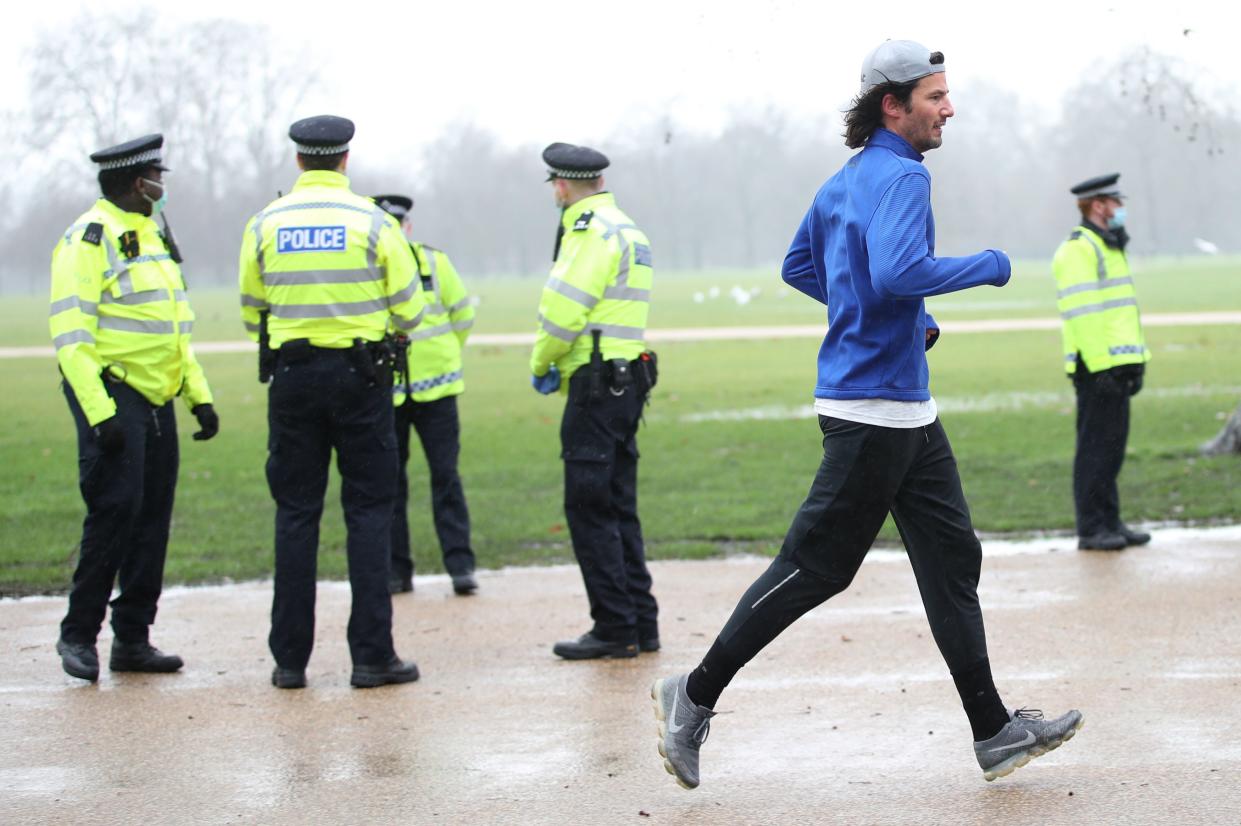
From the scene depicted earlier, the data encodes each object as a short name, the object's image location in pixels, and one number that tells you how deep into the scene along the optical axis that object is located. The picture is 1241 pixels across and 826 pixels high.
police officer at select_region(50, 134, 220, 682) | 11.96
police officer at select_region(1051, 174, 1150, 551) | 16.94
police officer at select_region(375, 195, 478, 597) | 16.14
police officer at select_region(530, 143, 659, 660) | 12.61
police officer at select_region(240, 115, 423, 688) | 11.63
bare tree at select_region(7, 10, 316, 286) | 145.25
